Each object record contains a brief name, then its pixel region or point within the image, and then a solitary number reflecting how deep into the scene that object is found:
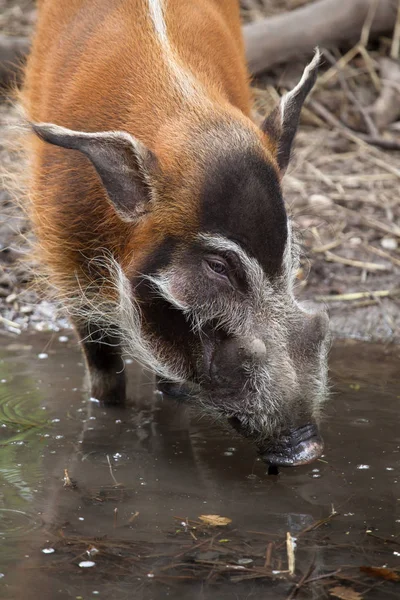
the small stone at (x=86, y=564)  5.30
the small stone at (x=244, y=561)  5.40
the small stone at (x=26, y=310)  10.32
